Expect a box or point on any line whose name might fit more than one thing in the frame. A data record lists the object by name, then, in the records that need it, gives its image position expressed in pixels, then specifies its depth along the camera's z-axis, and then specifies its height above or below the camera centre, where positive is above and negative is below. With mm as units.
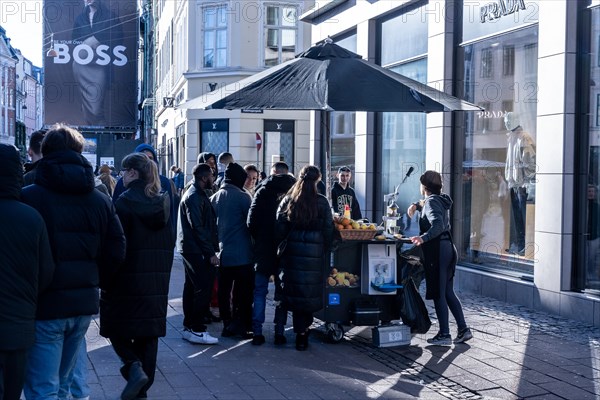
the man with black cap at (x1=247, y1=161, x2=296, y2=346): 8867 -744
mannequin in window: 11711 -94
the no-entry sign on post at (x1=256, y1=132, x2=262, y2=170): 27766 +660
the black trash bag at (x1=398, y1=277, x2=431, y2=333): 8953 -1493
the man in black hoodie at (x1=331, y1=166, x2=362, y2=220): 12938 -470
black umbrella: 8711 +770
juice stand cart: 8953 -1239
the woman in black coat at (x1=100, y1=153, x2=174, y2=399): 6152 -842
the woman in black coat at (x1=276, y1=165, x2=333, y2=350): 8445 -786
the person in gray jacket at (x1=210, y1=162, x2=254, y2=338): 9125 -872
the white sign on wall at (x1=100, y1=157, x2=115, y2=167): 51978 +137
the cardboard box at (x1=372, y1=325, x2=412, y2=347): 8656 -1702
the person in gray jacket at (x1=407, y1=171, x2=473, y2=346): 8789 -979
